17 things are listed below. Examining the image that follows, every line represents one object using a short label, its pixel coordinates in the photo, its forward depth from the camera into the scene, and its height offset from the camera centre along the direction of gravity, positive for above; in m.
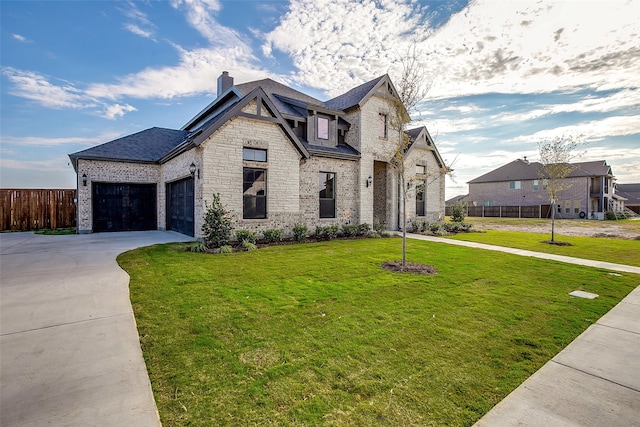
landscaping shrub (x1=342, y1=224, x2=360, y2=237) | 14.05 -1.04
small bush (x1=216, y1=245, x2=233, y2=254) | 9.19 -1.33
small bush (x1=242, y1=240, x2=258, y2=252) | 9.91 -1.29
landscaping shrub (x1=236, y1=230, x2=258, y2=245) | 10.83 -1.01
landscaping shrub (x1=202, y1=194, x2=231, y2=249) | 9.82 -0.64
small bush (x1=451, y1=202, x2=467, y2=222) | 19.83 -0.13
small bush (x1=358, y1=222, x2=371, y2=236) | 14.57 -1.01
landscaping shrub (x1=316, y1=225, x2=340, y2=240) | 13.24 -1.05
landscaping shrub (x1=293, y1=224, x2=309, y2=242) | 12.27 -0.99
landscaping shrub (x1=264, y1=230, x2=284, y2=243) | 11.58 -1.07
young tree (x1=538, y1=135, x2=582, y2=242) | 13.16 +2.62
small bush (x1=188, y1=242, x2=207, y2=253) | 9.28 -1.27
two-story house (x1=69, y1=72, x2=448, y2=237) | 11.22 +2.11
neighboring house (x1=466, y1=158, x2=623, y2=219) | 36.09 +2.91
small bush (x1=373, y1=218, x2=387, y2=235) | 14.90 -0.99
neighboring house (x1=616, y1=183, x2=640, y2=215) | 48.44 +3.04
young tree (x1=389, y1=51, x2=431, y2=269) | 7.58 +3.32
